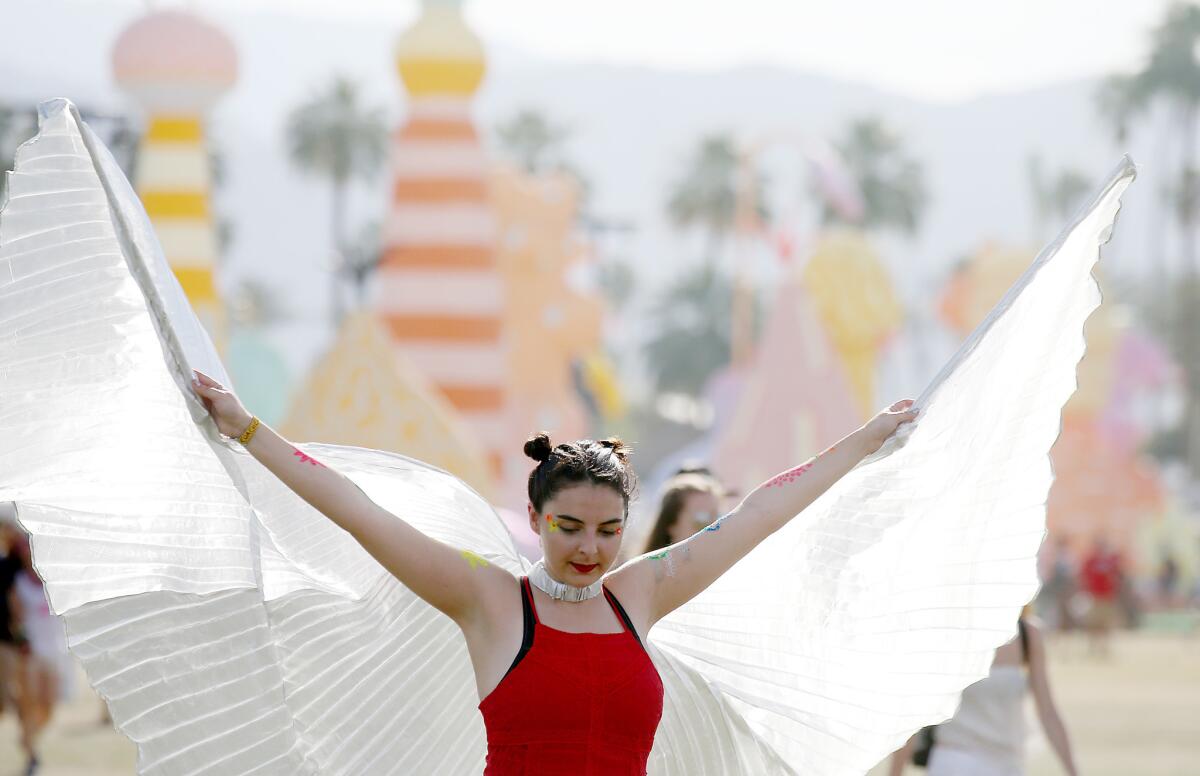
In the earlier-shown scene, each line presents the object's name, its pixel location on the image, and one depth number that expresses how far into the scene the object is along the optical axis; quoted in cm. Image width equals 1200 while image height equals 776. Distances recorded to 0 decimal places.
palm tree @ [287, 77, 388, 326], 7225
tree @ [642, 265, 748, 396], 7765
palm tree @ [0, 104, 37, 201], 5428
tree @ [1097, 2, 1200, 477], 7144
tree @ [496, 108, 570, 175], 7481
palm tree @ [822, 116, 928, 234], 7594
